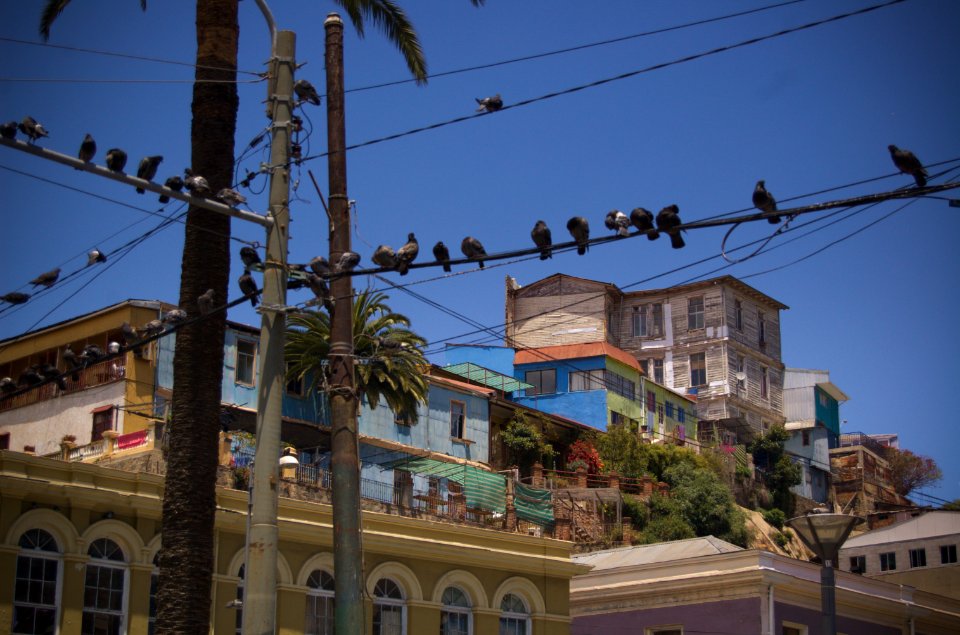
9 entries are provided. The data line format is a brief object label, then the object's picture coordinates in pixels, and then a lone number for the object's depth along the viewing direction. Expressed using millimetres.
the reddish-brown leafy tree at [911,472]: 81875
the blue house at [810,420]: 75125
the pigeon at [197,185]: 14367
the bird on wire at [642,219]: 13562
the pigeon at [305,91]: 15965
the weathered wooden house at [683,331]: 68250
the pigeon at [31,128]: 13477
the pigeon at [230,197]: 14461
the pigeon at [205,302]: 15336
